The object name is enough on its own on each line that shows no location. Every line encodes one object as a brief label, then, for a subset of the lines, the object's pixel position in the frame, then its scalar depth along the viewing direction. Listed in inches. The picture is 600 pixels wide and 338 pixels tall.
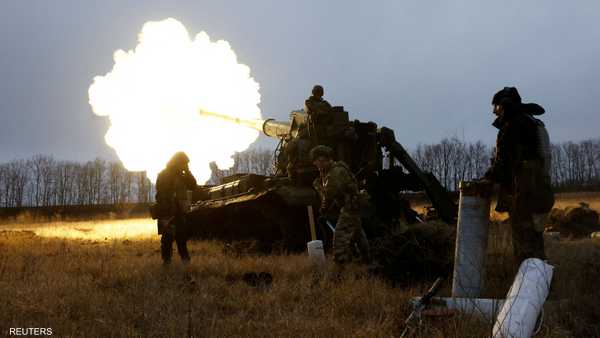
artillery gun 428.8
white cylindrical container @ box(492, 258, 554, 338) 153.6
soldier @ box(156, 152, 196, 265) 348.3
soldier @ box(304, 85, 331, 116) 447.2
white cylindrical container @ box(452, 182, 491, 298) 212.2
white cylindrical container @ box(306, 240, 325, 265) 313.7
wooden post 350.0
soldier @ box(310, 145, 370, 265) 287.7
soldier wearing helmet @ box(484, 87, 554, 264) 216.1
